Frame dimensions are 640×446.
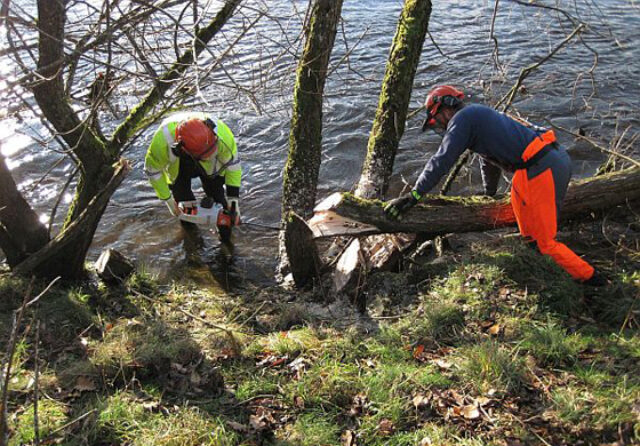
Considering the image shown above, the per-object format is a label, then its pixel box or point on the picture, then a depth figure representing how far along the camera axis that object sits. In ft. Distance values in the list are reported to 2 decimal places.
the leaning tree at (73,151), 12.70
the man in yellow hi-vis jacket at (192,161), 17.34
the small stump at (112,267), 17.15
